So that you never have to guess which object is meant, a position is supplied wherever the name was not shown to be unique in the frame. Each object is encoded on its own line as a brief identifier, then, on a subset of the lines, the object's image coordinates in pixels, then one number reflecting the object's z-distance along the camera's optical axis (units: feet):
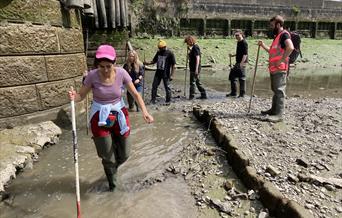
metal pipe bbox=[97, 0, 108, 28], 44.68
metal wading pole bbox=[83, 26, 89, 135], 23.79
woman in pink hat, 14.33
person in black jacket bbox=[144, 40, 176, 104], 33.06
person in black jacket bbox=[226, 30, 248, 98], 34.94
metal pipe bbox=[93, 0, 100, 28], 43.81
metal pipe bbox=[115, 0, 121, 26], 47.85
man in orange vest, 23.25
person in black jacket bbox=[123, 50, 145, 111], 29.71
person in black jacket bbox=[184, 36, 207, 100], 34.77
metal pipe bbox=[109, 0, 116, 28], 46.29
